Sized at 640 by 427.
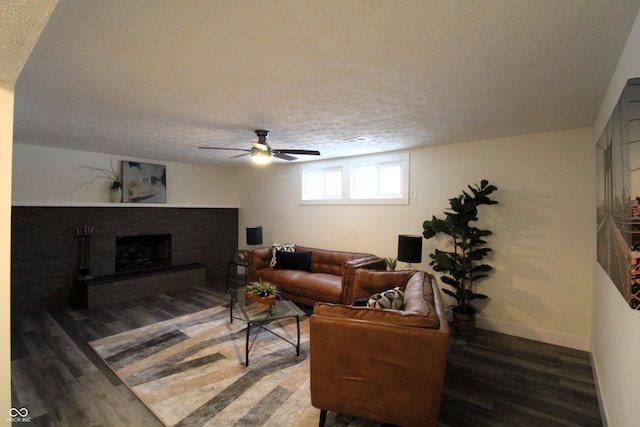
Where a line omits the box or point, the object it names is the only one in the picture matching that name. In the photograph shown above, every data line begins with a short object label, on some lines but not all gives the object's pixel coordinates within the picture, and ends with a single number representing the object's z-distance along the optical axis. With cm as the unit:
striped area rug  208
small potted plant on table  312
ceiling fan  311
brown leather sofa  385
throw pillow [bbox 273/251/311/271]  488
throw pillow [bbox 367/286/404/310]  218
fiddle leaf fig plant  346
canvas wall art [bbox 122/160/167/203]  502
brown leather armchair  165
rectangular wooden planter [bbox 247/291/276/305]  312
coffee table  288
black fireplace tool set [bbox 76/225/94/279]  448
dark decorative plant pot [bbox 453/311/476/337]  344
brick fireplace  402
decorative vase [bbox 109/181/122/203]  482
